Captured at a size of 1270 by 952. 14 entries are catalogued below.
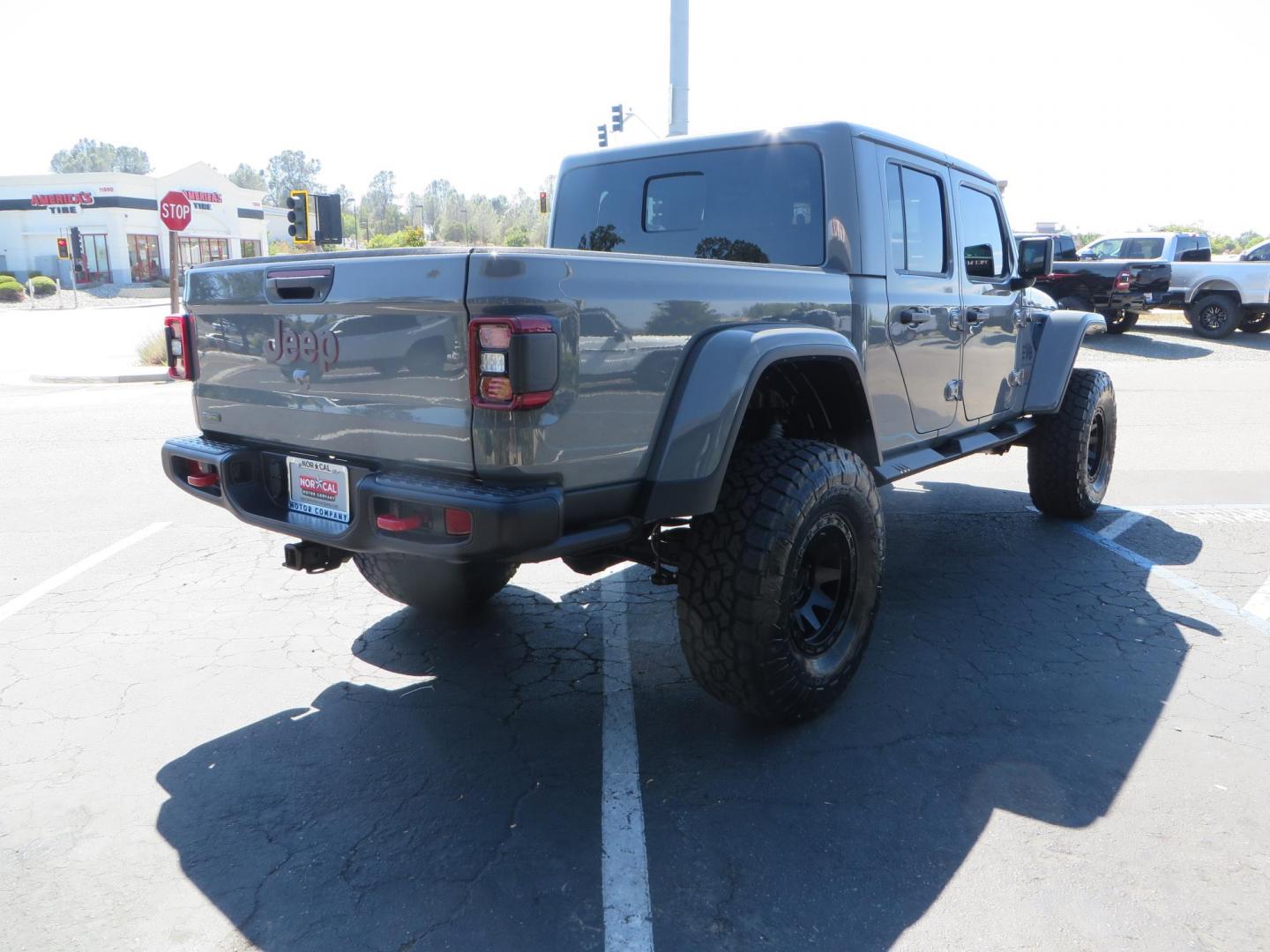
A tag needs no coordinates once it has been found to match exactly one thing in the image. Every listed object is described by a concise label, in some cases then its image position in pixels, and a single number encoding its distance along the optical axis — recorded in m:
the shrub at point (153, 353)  16.60
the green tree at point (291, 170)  151.75
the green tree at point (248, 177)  168.00
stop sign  17.58
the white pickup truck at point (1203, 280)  17.52
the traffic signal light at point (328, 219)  14.61
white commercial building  52.88
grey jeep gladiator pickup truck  2.53
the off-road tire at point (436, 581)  4.01
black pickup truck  16.66
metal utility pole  15.60
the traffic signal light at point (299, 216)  16.47
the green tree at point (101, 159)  157.75
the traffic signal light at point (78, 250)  51.72
